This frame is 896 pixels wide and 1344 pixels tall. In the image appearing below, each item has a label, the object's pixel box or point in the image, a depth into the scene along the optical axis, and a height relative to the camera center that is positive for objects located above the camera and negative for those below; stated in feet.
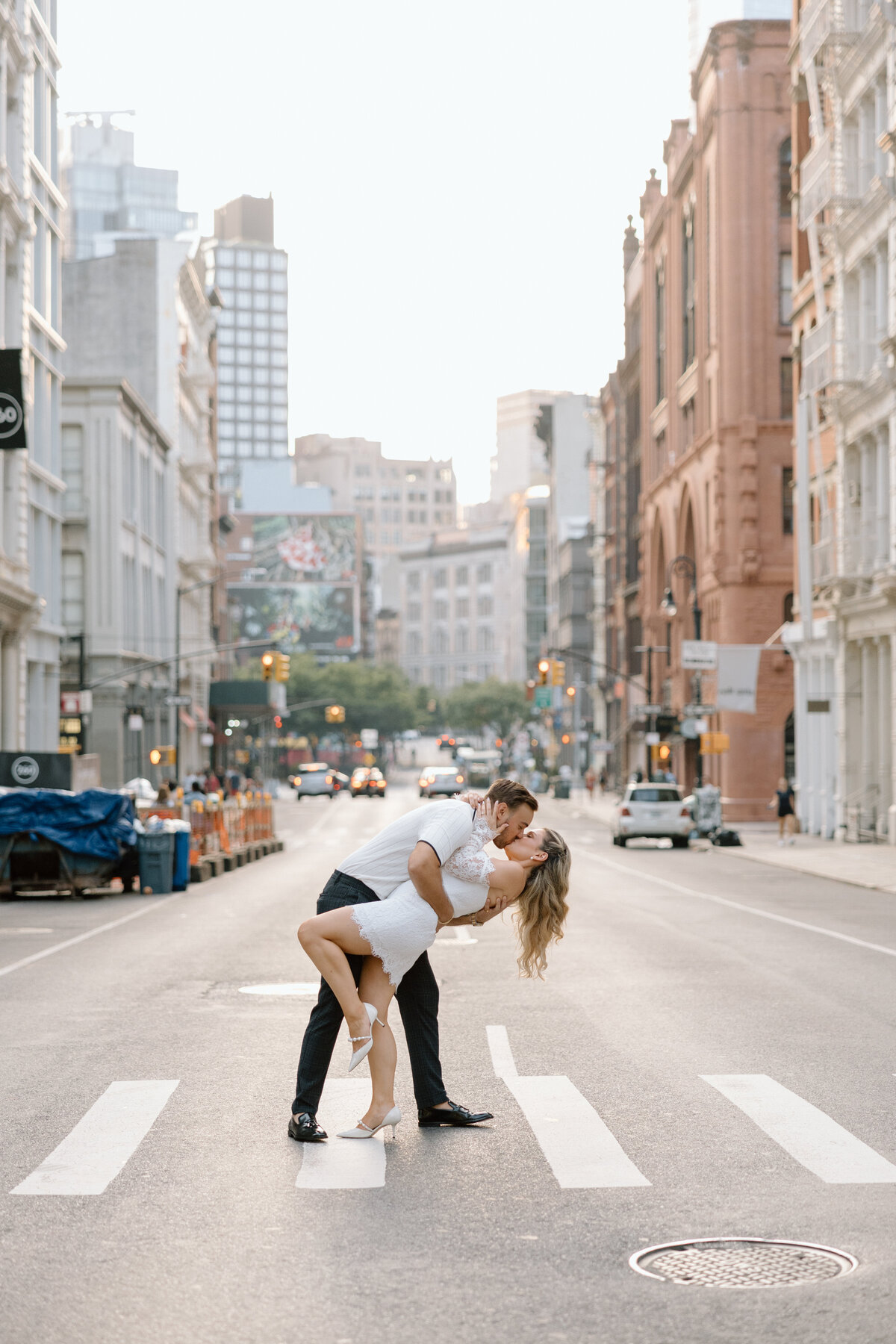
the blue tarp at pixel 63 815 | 84.12 -3.16
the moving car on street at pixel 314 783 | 288.71 -5.60
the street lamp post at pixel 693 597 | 160.15 +14.11
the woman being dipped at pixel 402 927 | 26.14 -2.66
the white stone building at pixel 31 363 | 149.89 +35.76
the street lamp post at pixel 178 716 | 216.80 +4.47
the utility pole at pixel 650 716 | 206.39 +3.91
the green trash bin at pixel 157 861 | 87.61 -5.60
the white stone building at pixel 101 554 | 212.84 +23.97
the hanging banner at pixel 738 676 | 149.89 +6.20
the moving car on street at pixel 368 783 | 292.61 -5.69
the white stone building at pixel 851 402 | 126.52 +26.54
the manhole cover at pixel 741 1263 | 19.34 -5.85
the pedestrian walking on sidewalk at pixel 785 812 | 135.33 -4.93
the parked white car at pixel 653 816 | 139.44 -5.36
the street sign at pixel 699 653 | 146.00 +8.03
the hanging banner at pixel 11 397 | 95.35 +19.41
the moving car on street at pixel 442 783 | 250.78 -4.85
